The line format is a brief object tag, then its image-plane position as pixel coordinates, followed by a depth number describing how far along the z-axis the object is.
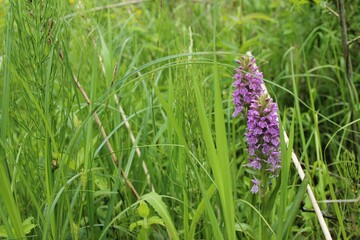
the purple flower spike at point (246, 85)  0.60
